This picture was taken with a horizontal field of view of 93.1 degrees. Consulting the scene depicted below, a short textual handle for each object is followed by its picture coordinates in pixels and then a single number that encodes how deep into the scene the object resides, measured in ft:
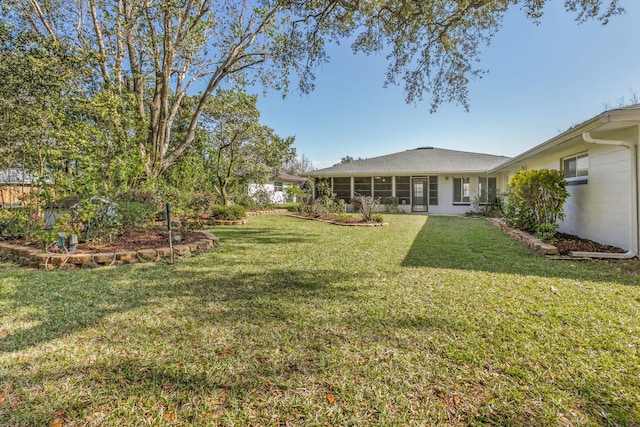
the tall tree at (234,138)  47.40
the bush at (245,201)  54.54
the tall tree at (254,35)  23.79
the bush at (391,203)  56.08
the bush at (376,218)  37.76
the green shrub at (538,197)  22.38
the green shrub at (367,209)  37.68
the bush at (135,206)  20.25
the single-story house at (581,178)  16.78
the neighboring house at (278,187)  62.99
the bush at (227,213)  39.09
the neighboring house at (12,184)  20.54
